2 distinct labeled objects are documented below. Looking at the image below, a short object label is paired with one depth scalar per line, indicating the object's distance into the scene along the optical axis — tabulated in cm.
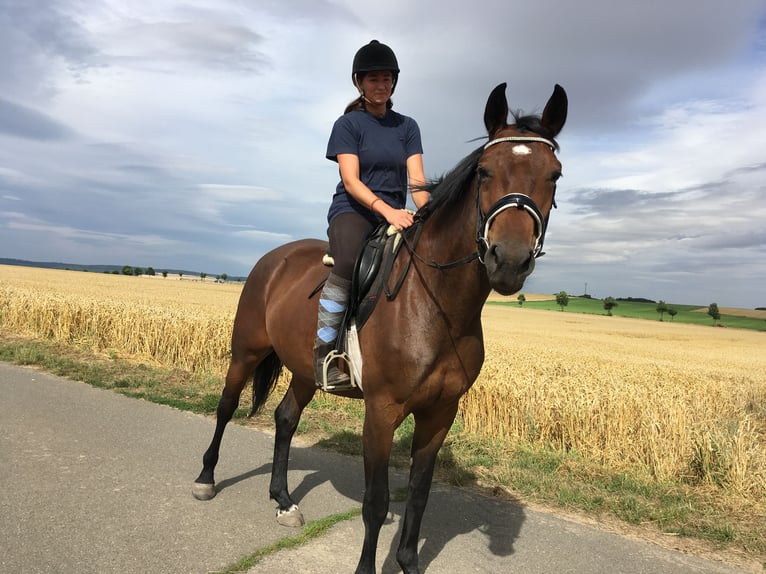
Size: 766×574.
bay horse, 254
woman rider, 366
